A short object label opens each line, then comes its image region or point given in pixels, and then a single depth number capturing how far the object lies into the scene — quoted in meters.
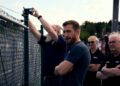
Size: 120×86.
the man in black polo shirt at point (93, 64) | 3.57
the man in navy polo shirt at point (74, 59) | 2.18
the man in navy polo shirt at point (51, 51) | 2.87
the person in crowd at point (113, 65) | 2.36
